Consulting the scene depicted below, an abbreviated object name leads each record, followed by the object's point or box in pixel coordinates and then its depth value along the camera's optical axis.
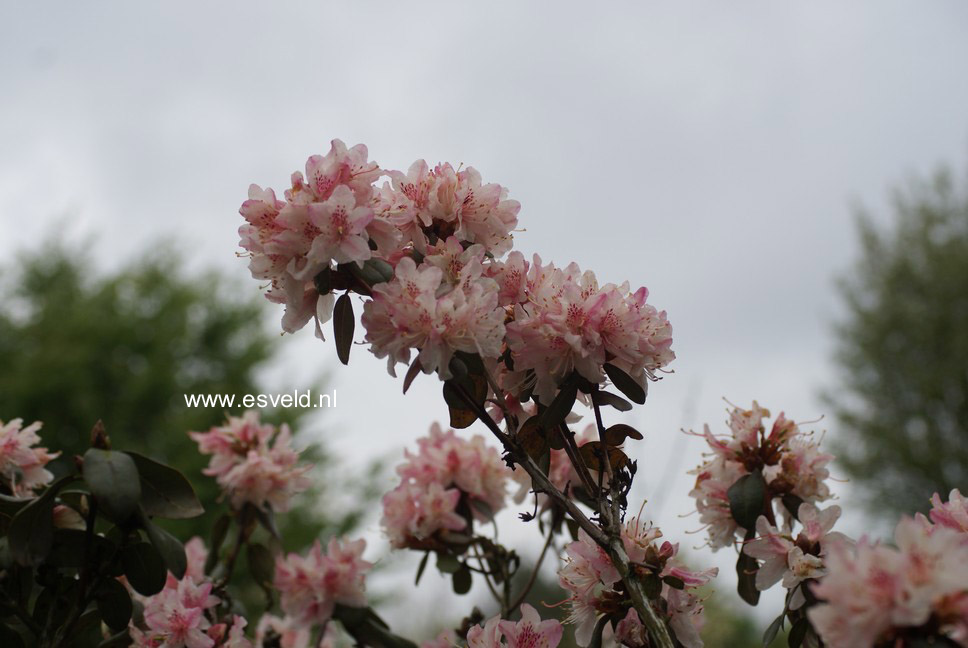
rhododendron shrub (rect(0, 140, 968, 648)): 1.00
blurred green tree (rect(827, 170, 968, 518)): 12.09
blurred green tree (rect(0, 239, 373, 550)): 9.38
